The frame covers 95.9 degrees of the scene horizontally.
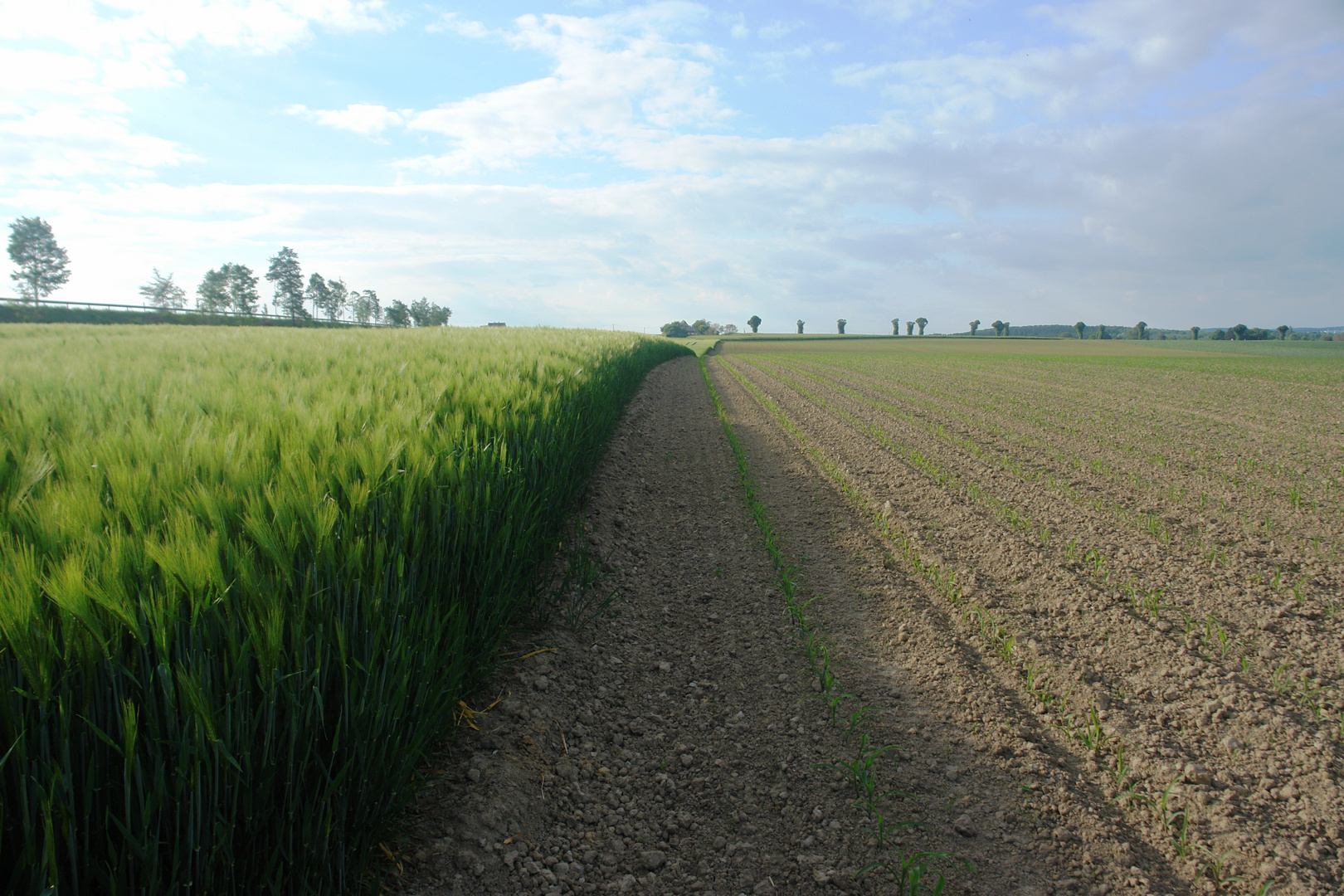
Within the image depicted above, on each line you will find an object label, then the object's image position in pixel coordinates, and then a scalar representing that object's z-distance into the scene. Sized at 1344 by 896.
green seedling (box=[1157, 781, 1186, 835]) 2.64
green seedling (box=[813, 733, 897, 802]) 2.76
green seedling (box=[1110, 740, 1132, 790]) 2.87
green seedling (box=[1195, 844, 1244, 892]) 2.39
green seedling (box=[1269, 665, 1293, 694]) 3.51
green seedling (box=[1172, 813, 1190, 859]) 2.50
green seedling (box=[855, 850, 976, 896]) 2.24
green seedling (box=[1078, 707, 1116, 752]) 3.11
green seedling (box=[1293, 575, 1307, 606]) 4.52
